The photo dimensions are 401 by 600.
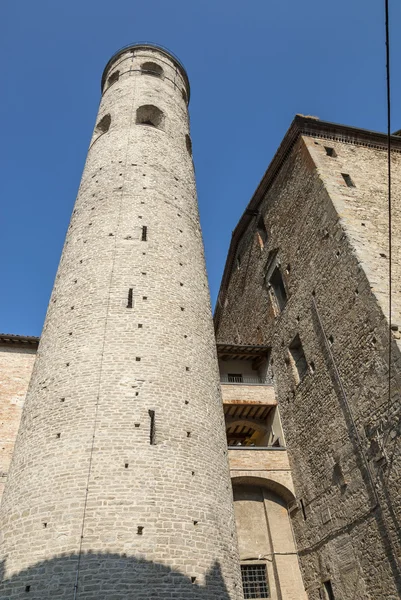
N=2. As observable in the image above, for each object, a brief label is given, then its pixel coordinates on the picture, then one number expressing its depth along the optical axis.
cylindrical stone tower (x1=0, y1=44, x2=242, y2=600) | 6.55
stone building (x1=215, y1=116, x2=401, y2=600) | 8.88
